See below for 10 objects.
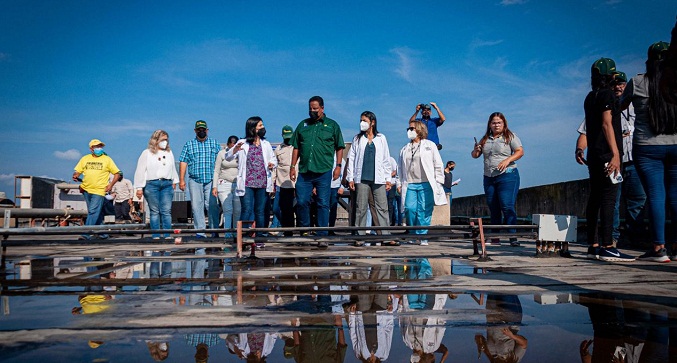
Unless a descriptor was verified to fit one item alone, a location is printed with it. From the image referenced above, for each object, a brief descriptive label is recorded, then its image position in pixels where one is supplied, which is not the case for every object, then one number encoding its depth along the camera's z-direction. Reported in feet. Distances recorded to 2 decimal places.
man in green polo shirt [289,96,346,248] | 24.86
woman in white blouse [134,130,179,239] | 28.73
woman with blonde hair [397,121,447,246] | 26.37
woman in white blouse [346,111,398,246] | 26.35
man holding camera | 33.32
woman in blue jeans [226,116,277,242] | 25.10
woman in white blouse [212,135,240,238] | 29.60
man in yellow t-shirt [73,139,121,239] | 31.01
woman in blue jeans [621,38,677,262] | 17.24
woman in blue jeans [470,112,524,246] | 24.27
